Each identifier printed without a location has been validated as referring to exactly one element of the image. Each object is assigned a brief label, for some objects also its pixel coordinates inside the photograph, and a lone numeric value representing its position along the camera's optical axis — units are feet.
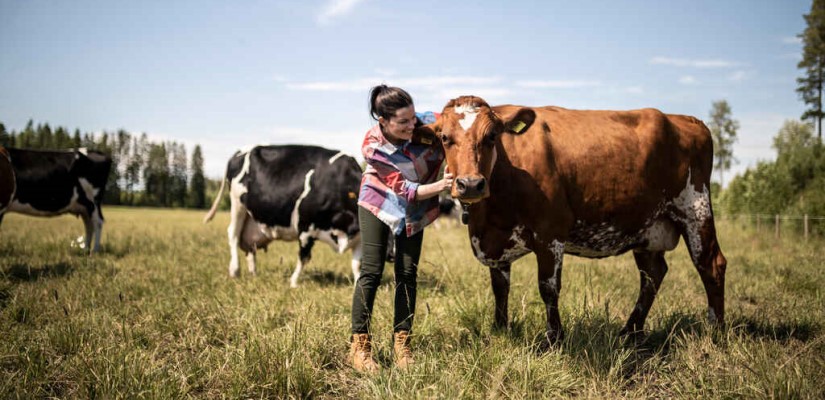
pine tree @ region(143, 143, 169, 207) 261.93
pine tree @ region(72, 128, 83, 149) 235.20
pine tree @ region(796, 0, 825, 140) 101.30
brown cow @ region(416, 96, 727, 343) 11.75
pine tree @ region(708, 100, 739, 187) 177.58
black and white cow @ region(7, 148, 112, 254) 32.83
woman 11.28
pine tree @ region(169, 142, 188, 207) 269.23
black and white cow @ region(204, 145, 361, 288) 24.52
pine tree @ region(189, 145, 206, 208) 274.36
